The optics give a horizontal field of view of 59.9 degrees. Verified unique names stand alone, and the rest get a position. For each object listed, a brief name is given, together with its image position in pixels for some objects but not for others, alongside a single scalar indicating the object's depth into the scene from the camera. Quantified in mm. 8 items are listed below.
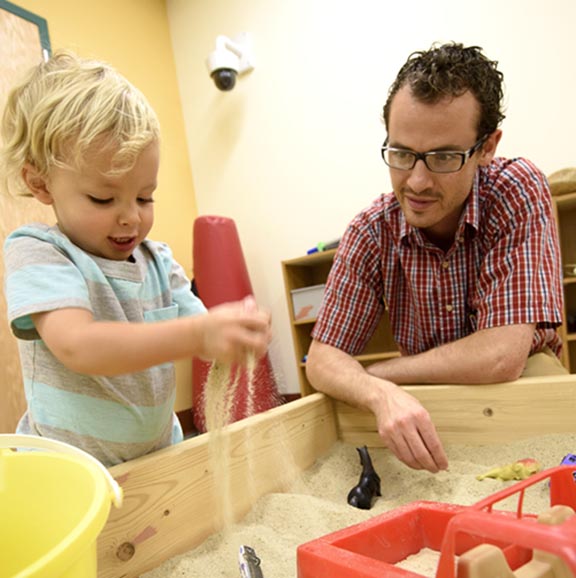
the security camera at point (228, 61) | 2797
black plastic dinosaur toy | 745
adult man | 953
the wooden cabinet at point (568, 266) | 1952
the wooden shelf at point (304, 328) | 2537
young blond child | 510
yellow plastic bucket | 381
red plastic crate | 296
